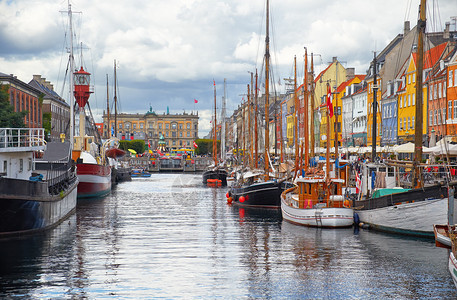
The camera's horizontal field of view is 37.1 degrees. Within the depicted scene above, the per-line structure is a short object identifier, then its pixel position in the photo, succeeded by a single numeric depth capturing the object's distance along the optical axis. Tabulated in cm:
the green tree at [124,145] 19286
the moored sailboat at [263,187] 5225
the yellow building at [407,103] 7894
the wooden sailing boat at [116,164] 8181
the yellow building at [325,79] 11812
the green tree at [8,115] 6844
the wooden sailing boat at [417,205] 3153
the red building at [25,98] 8762
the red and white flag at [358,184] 4377
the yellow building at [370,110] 9289
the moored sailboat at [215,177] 9843
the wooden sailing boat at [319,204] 3841
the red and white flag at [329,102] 4401
